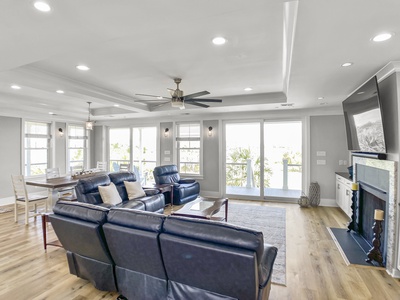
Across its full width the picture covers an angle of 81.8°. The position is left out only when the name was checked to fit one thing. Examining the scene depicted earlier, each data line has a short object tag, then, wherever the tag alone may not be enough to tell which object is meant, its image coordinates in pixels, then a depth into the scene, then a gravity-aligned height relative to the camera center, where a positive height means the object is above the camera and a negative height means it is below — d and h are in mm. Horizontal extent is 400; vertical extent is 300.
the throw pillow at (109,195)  4107 -800
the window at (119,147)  8539 +120
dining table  4738 -704
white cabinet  4729 -975
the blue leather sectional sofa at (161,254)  1684 -875
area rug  3002 -1467
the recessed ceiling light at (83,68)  3611 +1317
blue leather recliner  6086 -929
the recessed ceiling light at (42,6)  1652 +1055
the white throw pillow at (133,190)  4668 -813
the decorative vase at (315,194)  6012 -1151
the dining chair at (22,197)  4660 -984
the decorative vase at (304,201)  5922 -1329
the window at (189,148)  7422 +71
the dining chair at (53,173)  6098 -620
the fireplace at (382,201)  2869 -755
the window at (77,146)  8203 +158
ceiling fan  4090 +930
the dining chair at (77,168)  8289 -647
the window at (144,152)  8148 -64
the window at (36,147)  7012 +105
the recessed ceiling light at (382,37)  2078 +1044
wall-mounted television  2965 +462
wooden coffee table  3818 -1062
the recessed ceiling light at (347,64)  2820 +1063
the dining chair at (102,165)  7916 -512
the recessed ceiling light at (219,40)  2708 +1315
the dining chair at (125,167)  7496 -550
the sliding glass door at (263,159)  6527 -268
